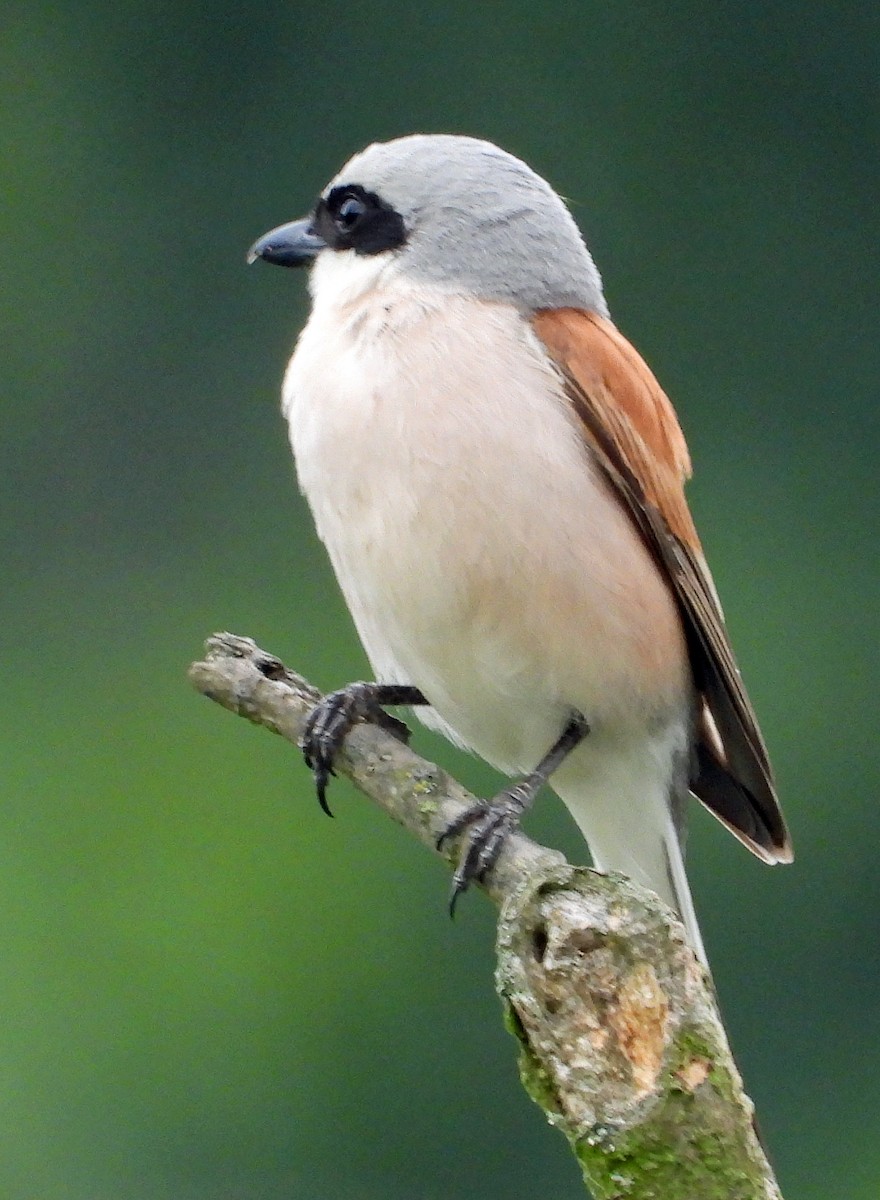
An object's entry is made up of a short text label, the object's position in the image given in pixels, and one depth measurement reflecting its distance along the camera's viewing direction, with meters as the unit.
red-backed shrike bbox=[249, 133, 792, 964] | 3.00
